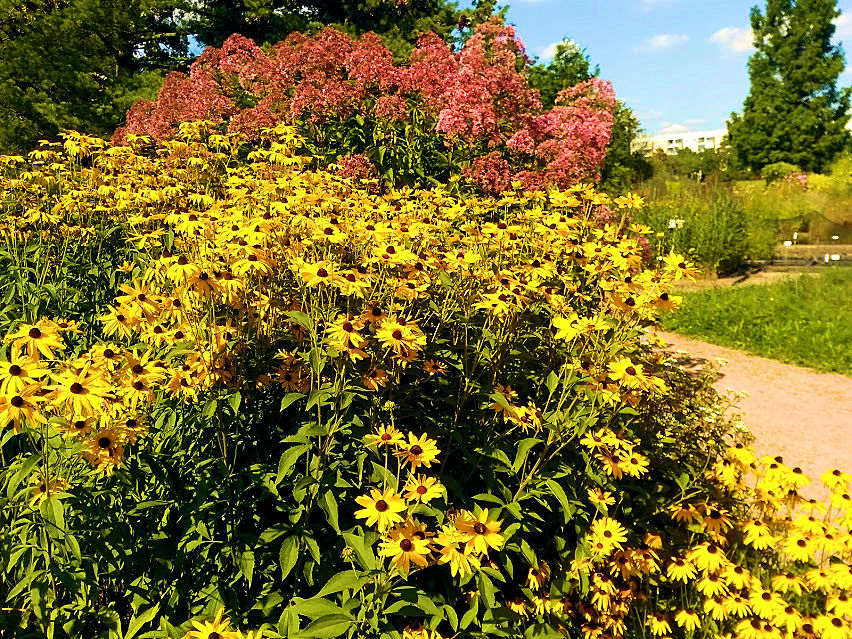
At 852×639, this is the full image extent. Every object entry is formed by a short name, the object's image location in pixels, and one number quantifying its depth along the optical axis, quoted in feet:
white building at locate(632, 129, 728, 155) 332.31
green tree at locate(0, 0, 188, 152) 41.11
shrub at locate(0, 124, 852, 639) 6.03
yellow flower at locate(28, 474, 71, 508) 5.87
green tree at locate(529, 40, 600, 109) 57.16
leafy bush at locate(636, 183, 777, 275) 38.11
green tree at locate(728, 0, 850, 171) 95.91
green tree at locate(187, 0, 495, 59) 52.24
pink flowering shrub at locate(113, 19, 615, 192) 17.54
